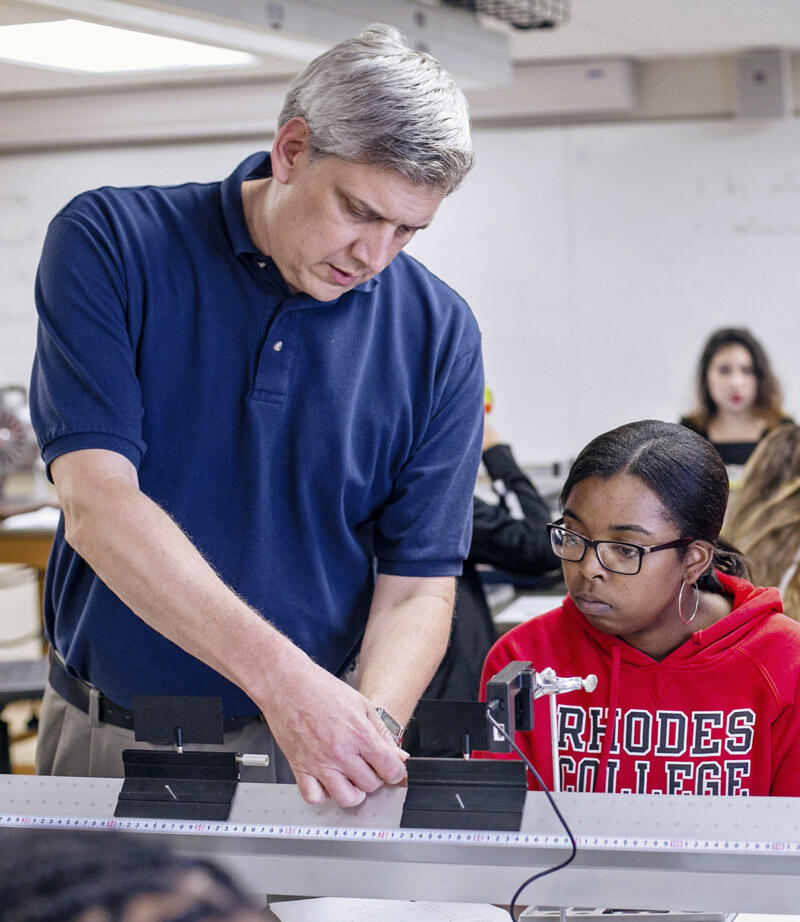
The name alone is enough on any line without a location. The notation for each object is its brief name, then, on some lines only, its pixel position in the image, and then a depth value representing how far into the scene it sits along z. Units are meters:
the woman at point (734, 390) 4.75
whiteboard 5.02
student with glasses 1.58
